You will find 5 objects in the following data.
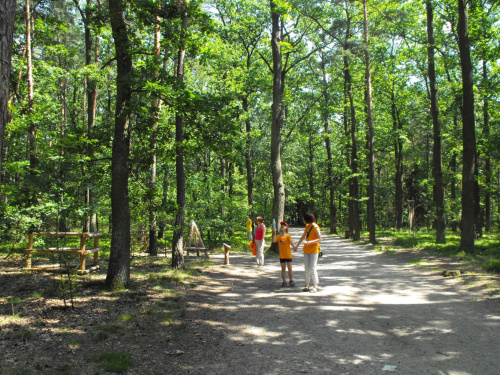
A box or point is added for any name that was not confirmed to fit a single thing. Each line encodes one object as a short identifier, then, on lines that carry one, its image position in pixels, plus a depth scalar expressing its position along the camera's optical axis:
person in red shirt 12.95
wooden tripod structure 14.49
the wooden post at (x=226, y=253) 13.27
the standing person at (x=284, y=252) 9.30
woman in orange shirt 8.47
